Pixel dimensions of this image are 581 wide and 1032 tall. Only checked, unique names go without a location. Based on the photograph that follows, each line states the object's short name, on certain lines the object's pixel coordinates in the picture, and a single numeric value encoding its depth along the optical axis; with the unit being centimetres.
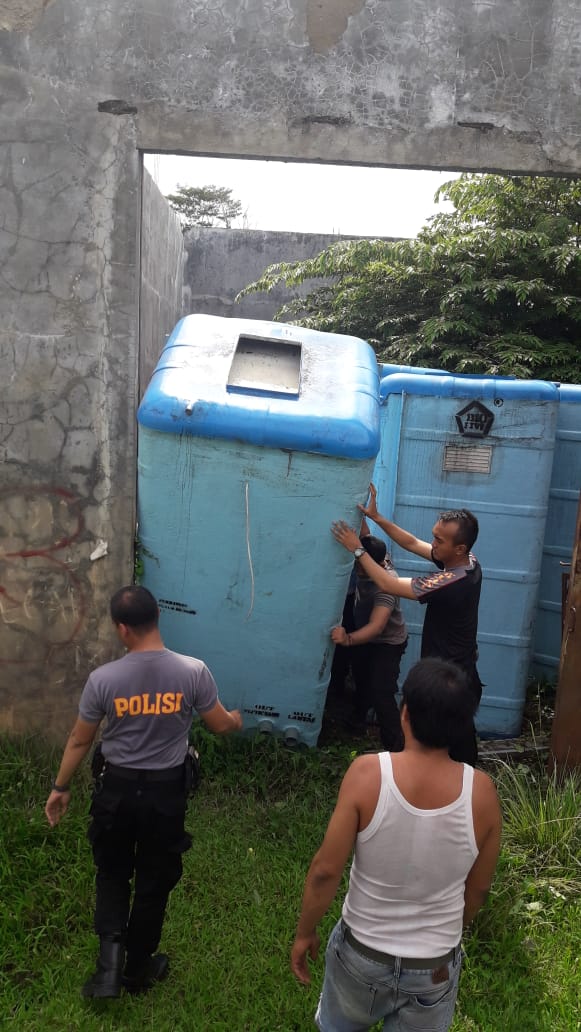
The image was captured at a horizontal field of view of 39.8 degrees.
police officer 240
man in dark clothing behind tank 385
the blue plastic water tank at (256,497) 345
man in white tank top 170
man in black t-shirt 324
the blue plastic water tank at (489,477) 429
